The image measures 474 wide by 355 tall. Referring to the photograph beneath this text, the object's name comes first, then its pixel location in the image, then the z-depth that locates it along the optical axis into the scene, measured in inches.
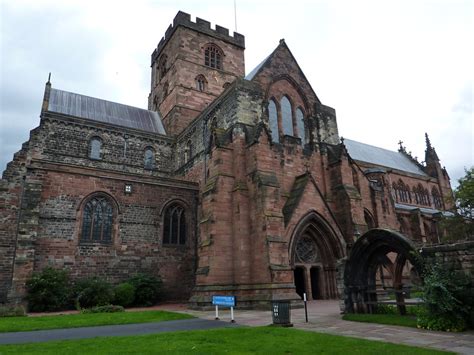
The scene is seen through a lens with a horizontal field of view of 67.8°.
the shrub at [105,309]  685.3
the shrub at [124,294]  787.4
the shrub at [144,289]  823.7
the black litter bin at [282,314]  452.4
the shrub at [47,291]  711.1
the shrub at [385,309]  557.6
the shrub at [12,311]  631.8
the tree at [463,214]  1221.7
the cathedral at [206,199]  752.3
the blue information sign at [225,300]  525.1
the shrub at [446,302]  409.1
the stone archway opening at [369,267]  522.9
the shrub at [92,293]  759.7
